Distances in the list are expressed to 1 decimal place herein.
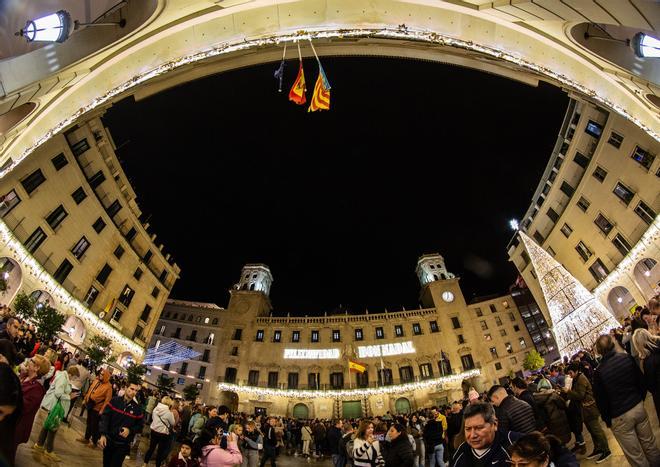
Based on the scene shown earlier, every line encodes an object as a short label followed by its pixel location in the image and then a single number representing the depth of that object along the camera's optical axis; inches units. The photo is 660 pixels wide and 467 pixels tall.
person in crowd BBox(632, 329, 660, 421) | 145.4
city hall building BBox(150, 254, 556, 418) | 1475.1
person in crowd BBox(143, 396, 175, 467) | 265.9
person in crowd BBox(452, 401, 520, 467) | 103.0
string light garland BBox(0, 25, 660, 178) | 280.8
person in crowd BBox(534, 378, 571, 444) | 210.2
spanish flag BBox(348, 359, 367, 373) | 1493.6
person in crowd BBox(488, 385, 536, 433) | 159.5
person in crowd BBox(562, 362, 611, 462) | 224.8
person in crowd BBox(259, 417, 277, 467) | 397.9
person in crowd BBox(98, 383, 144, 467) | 198.8
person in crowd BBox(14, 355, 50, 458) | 130.6
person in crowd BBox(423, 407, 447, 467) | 307.4
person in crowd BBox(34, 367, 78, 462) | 207.5
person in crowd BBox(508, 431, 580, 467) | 85.4
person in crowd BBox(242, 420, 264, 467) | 307.6
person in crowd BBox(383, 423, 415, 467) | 192.5
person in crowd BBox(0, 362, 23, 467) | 85.6
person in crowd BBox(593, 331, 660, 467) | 150.7
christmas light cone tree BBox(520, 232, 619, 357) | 565.6
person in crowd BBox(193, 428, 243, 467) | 177.6
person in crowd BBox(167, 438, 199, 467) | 198.8
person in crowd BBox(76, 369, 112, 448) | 261.9
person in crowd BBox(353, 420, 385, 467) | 197.8
